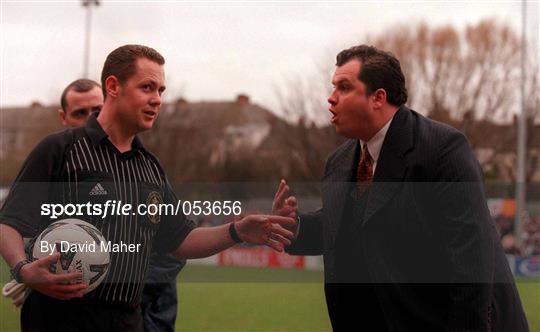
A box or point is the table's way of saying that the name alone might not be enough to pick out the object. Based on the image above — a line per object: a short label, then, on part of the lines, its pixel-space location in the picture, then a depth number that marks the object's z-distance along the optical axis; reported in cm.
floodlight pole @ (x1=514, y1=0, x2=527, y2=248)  3785
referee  676
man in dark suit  672
